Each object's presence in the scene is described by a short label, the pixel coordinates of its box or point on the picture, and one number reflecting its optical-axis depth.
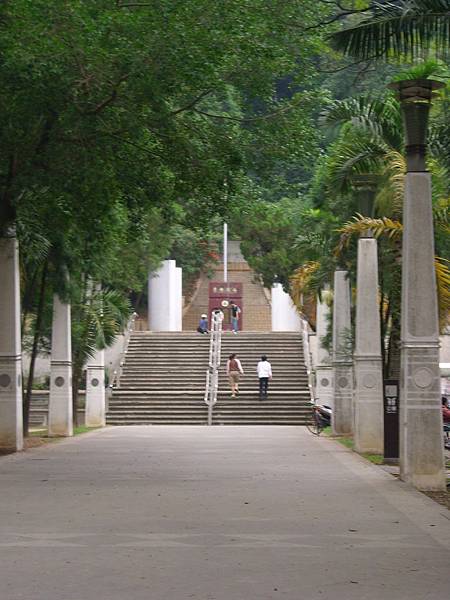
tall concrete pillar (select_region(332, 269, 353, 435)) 30.75
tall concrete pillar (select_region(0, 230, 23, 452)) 24.84
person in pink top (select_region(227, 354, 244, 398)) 46.12
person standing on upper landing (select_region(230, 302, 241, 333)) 60.62
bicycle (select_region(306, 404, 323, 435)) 34.83
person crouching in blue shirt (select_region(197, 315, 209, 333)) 57.91
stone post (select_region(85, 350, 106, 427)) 40.25
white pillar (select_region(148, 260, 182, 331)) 62.03
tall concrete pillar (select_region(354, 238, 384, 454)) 24.11
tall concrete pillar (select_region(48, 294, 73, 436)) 31.34
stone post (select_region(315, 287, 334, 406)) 38.50
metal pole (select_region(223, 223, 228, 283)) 67.27
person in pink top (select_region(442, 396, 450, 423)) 29.91
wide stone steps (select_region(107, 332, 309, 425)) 44.62
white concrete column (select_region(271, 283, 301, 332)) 60.69
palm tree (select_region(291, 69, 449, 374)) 24.14
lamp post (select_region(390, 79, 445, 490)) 16.66
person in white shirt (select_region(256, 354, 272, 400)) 45.25
